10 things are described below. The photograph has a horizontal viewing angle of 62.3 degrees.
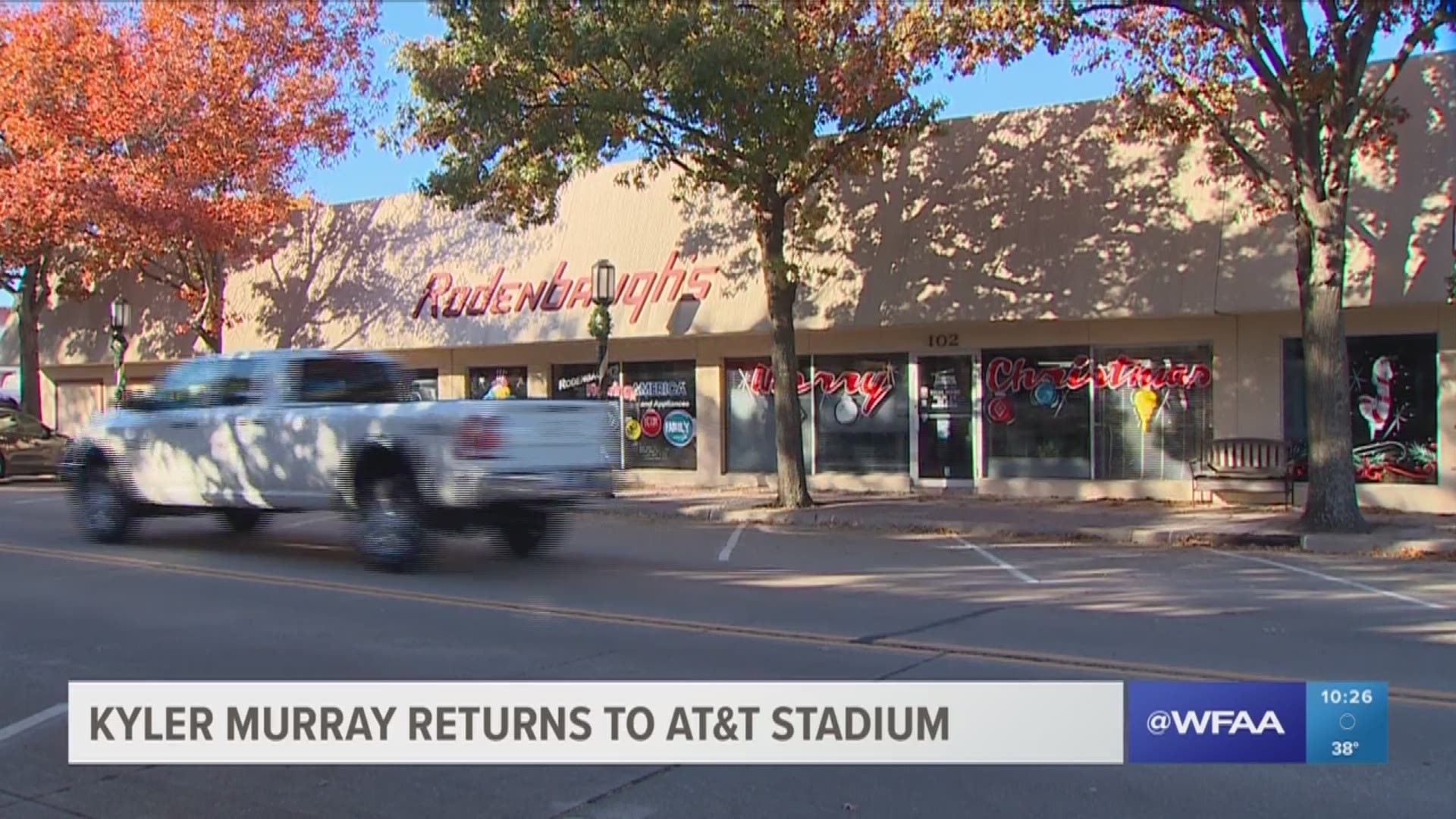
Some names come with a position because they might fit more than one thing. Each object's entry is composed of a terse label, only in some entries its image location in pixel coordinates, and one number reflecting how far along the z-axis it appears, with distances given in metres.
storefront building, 16.00
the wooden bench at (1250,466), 16.50
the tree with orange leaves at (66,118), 22.09
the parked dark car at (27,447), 24.34
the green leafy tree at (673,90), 14.36
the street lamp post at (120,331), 25.44
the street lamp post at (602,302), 18.70
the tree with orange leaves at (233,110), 22.00
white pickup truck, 10.76
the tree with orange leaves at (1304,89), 13.74
